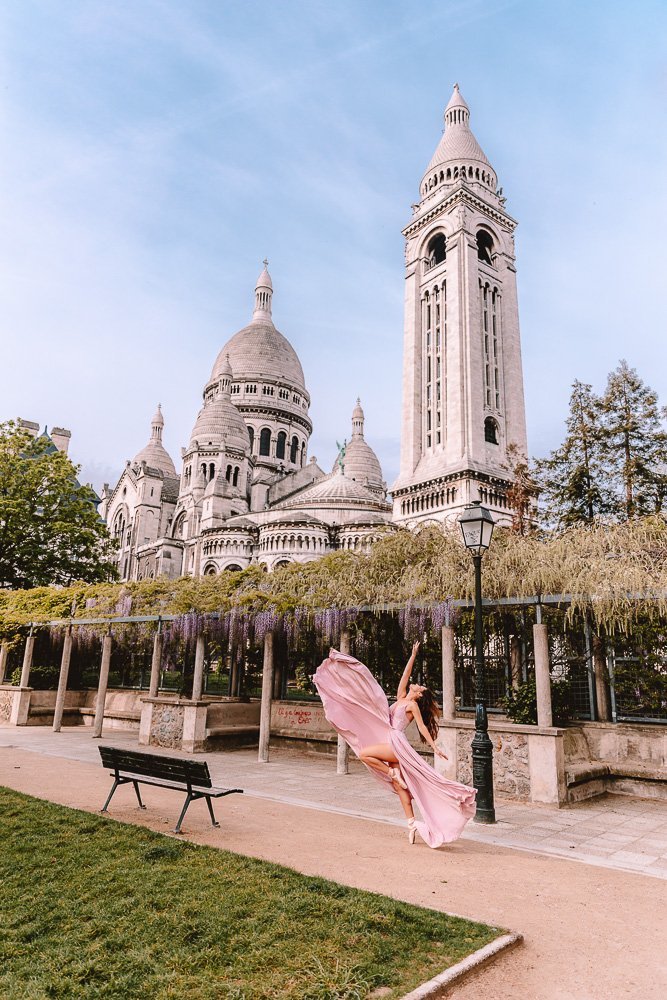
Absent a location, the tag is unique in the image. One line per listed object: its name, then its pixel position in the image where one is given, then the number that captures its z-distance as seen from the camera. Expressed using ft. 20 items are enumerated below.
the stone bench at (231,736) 47.16
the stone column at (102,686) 53.93
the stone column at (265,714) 42.24
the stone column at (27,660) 63.77
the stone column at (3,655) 68.37
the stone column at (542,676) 33.76
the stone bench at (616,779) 32.78
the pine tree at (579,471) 92.32
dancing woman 23.17
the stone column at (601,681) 38.73
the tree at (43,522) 88.07
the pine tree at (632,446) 88.28
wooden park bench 23.39
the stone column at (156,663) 51.75
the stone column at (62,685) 58.08
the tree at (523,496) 98.53
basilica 152.21
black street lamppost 27.45
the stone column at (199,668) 48.44
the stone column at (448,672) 37.52
